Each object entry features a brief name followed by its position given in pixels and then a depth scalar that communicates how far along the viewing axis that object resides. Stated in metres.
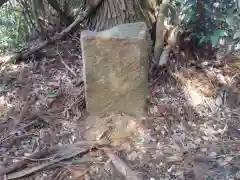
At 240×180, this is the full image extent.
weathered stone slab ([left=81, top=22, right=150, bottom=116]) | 1.39
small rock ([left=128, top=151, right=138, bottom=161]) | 1.35
